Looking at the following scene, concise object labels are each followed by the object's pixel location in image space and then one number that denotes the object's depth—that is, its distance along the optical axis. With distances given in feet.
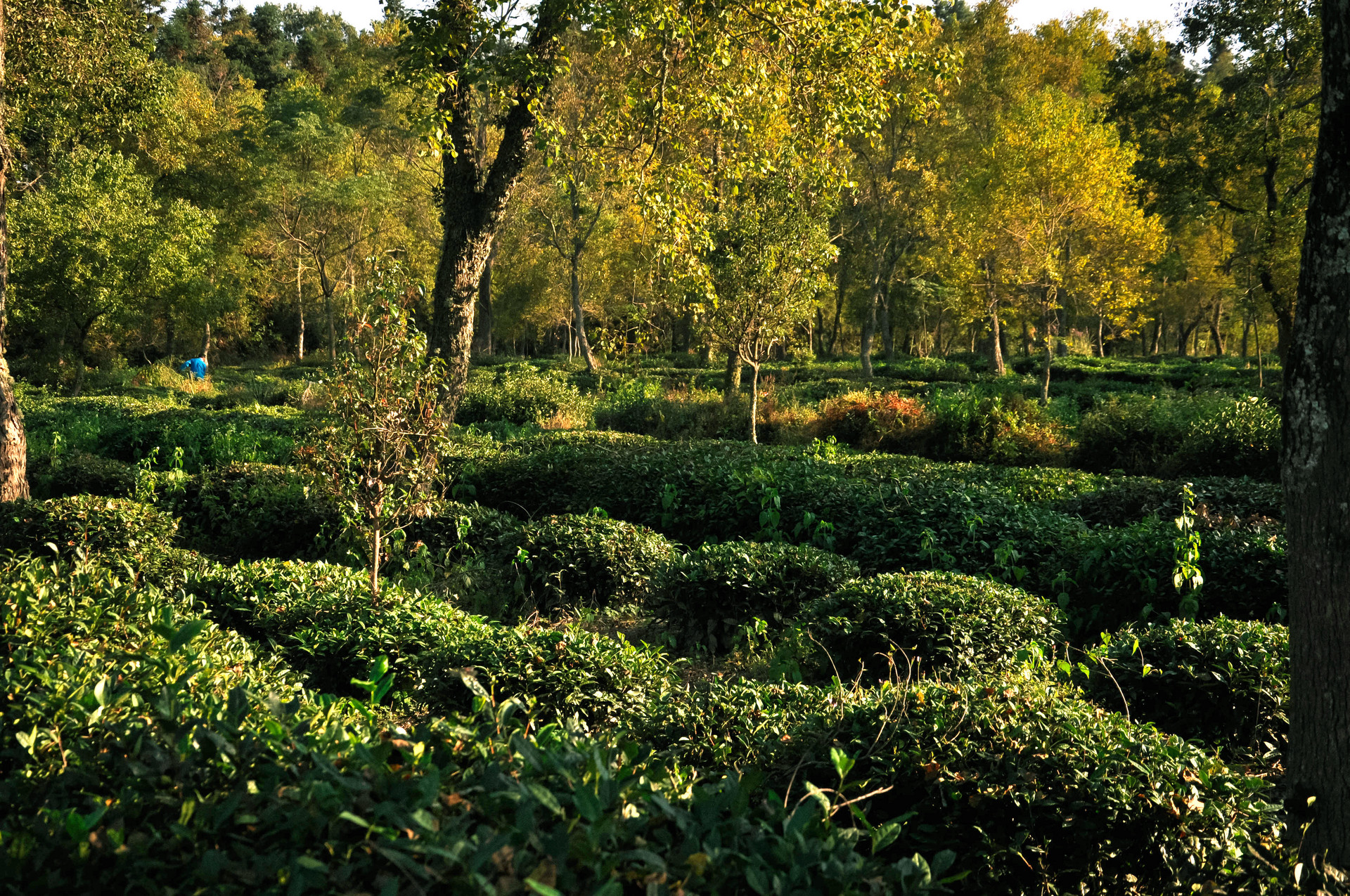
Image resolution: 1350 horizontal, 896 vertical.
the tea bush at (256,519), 28.02
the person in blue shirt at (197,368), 100.63
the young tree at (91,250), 87.71
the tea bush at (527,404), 58.70
